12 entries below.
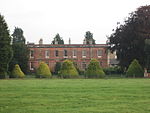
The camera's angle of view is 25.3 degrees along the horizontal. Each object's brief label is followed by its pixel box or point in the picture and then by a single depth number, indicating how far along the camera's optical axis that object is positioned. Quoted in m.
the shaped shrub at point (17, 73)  51.53
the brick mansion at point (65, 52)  76.50
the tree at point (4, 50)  51.95
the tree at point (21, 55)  67.88
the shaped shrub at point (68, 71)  49.94
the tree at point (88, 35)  121.28
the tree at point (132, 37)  51.44
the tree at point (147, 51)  47.12
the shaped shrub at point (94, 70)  49.50
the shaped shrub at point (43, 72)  51.22
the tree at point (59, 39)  115.36
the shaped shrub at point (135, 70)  49.84
